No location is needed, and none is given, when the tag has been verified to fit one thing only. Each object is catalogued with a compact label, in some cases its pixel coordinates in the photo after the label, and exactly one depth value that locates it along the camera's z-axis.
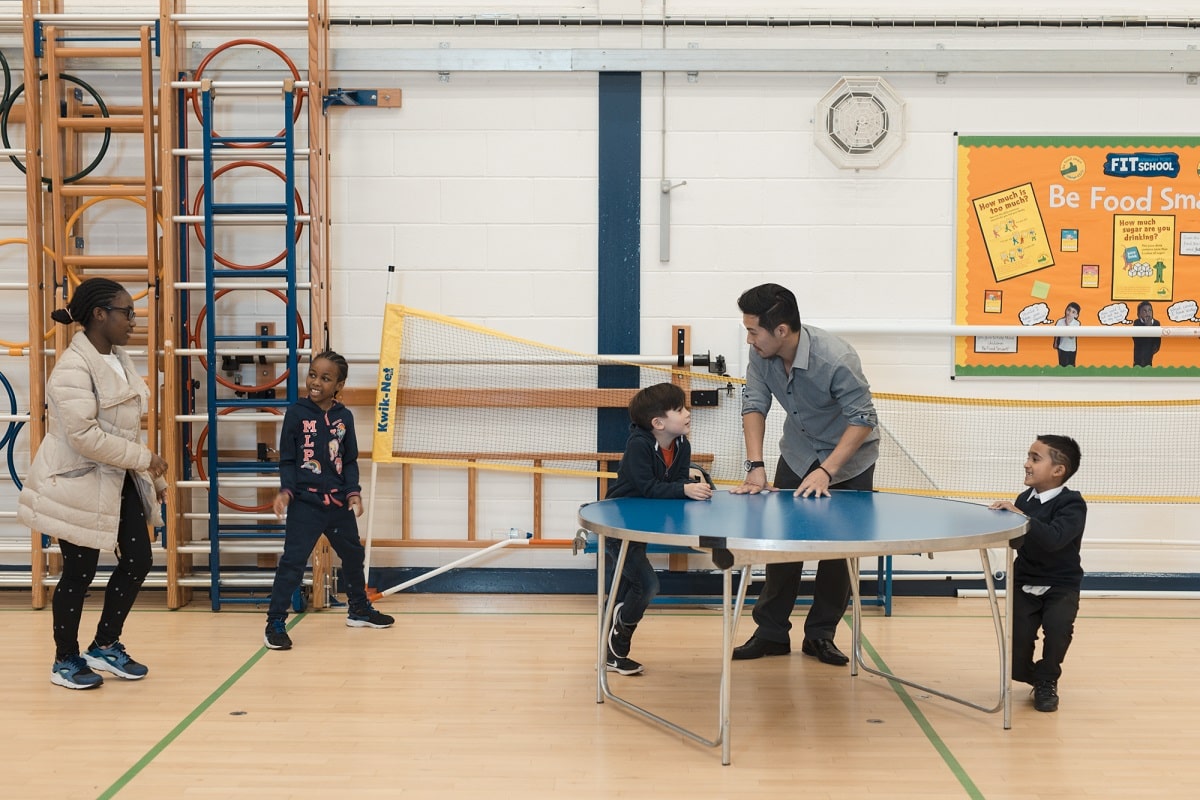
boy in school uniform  3.62
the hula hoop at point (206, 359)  5.21
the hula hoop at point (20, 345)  5.17
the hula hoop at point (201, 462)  5.25
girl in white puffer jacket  3.74
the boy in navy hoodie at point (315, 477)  4.55
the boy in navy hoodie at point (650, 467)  3.89
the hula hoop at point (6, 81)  5.22
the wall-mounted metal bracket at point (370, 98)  5.36
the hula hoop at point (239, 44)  5.18
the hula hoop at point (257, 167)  5.21
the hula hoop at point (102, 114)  5.18
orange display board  5.36
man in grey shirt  3.95
